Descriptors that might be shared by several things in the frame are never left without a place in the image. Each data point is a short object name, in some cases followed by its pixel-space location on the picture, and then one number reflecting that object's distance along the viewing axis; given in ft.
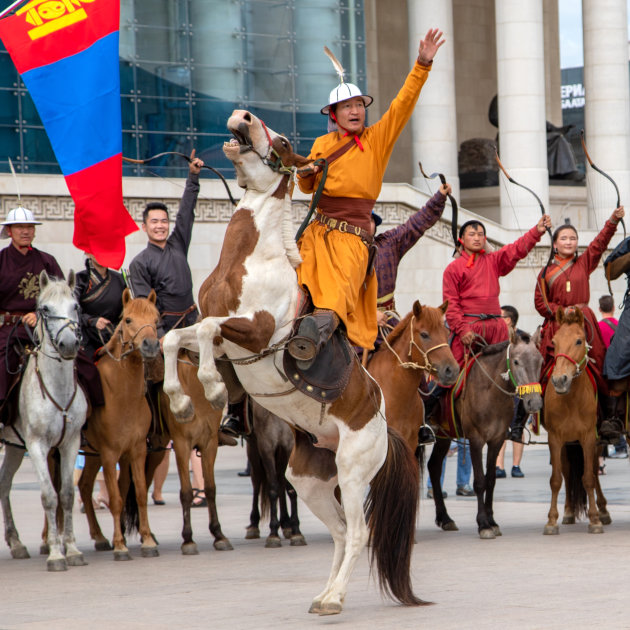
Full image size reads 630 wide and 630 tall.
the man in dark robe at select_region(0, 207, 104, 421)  37.81
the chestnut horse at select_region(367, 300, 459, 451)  37.96
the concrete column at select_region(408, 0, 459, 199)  112.68
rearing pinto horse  26.14
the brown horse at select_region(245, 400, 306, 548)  40.42
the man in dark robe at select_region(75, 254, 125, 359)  40.29
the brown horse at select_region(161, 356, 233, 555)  39.01
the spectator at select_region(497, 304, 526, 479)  60.08
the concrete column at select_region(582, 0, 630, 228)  117.39
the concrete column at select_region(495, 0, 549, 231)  112.37
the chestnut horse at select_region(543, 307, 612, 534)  40.16
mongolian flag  36.22
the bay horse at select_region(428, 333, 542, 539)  40.52
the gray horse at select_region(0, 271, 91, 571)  35.42
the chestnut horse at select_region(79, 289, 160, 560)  37.45
